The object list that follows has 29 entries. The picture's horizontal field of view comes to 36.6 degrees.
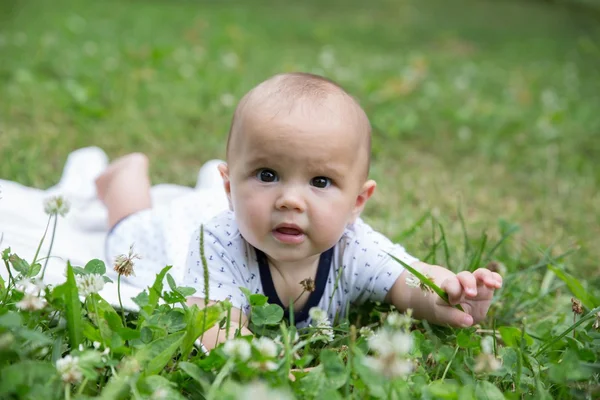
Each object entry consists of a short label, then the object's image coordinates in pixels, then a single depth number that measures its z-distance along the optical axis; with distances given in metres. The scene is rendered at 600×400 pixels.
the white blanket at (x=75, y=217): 0.90
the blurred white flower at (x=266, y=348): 0.59
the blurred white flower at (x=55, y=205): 0.69
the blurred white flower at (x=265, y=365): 0.59
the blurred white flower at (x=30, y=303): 0.61
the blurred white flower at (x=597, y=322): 0.71
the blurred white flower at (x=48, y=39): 1.98
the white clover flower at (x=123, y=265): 0.67
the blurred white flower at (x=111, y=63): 1.80
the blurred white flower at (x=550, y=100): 1.97
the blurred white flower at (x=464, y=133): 1.58
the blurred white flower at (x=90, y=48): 1.98
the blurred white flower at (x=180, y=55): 2.08
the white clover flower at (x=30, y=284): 0.63
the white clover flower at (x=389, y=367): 0.51
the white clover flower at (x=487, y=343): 0.65
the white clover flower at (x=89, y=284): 0.64
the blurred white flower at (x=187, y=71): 1.87
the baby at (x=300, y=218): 0.72
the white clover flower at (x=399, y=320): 0.62
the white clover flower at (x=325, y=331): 0.69
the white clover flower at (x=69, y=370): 0.58
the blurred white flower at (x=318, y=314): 0.66
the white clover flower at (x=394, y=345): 0.52
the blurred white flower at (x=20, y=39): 1.99
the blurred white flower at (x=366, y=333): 0.69
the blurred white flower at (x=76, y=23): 2.48
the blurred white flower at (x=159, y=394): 0.58
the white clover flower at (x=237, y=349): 0.59
